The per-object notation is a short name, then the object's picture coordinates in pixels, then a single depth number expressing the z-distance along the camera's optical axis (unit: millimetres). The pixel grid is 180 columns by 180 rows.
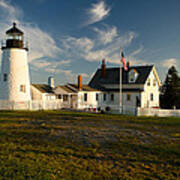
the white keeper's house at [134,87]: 27016
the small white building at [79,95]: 25825
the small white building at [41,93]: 27094
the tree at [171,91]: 29234
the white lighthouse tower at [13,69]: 23078
